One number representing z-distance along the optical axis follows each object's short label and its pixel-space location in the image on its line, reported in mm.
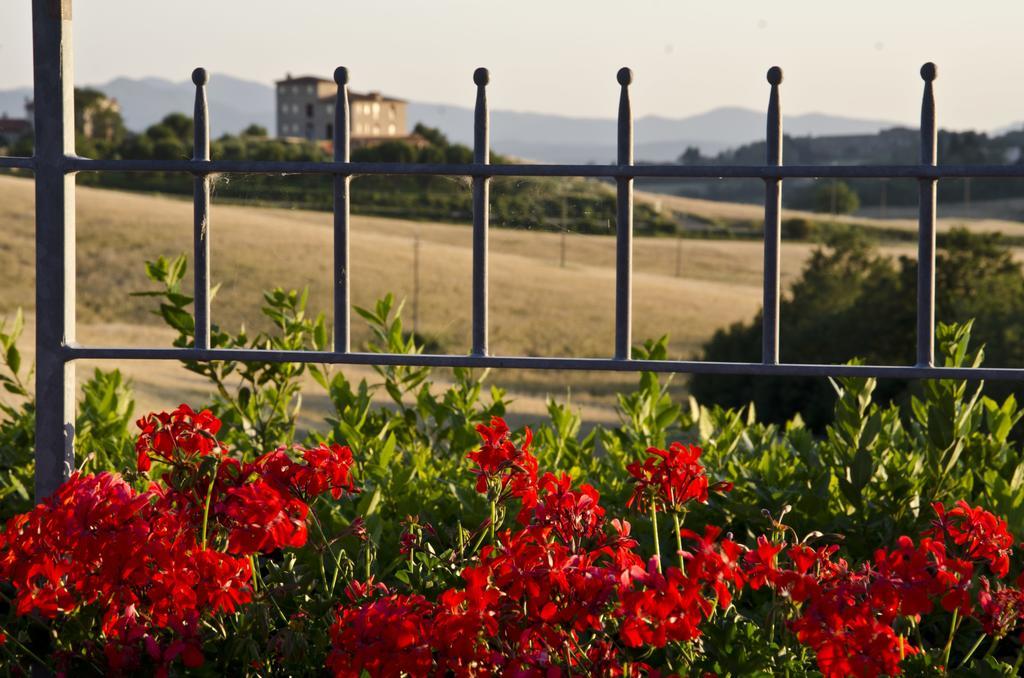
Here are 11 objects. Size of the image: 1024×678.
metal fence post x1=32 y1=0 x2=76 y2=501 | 2863
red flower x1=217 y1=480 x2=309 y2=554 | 2125
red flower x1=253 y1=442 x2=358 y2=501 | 2268
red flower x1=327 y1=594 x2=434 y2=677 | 1970
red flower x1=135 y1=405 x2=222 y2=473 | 2381
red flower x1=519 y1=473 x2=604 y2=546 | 2137
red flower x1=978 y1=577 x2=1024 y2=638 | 2068
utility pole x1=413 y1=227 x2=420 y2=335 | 35344
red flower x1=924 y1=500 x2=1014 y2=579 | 2131
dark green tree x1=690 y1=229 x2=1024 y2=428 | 16781
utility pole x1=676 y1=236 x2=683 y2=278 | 48900
